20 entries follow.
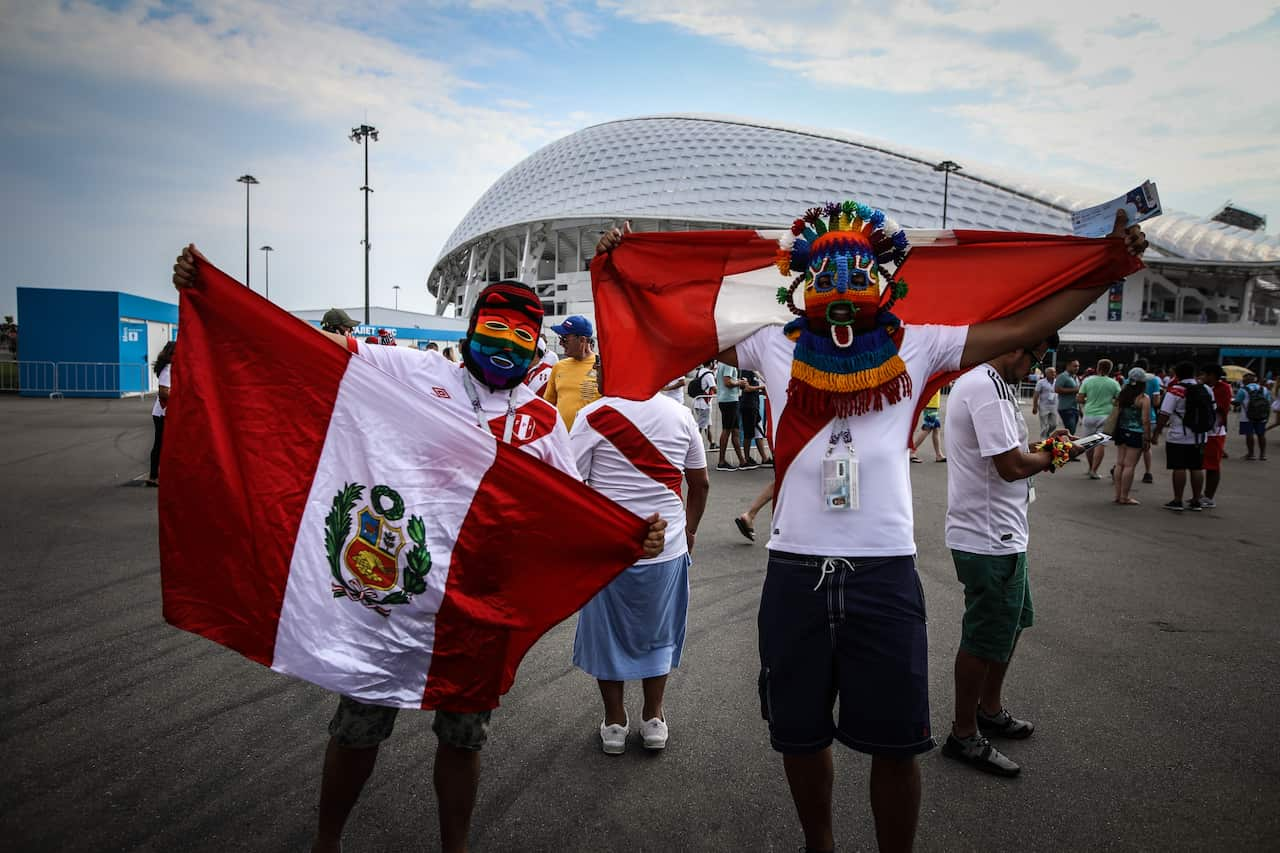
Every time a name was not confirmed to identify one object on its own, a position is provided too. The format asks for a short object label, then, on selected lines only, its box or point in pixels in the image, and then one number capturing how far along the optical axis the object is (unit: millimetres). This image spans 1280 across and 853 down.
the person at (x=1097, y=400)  10039
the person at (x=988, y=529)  2873
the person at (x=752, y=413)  10727
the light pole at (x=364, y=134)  27750
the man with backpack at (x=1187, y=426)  7980
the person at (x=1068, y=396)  12164
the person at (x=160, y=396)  7574
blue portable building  22312
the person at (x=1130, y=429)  8508
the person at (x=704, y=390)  11039
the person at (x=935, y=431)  10147
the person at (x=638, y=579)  3061
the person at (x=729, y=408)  10641
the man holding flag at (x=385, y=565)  2080
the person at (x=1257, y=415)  13586
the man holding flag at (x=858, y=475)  1963
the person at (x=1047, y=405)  12914
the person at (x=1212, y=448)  8609
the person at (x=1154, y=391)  12289
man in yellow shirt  4961
